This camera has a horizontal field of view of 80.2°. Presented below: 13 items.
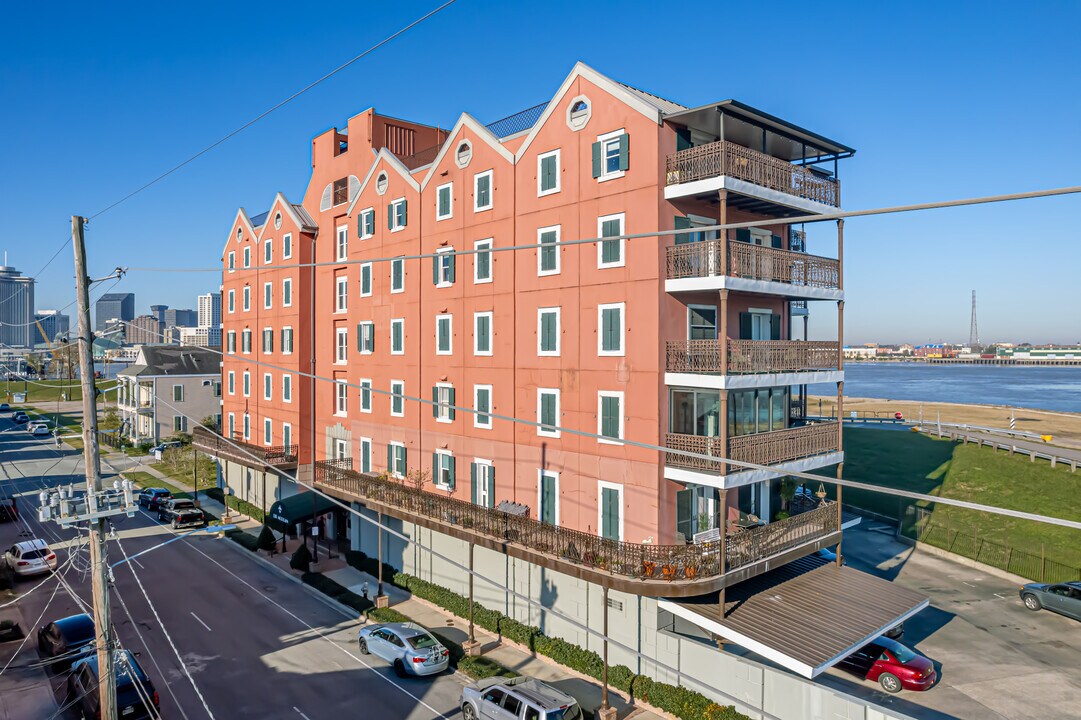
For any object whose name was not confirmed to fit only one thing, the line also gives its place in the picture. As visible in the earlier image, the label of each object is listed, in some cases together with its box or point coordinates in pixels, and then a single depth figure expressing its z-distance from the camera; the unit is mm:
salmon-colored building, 20984
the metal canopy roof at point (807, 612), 17922
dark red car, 21391
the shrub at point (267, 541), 37406
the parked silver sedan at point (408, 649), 22453
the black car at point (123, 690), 18594
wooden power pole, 14141
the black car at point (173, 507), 44656
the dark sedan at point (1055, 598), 28078
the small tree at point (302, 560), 33812
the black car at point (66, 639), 23047
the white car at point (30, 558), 32906
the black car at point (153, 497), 47562
